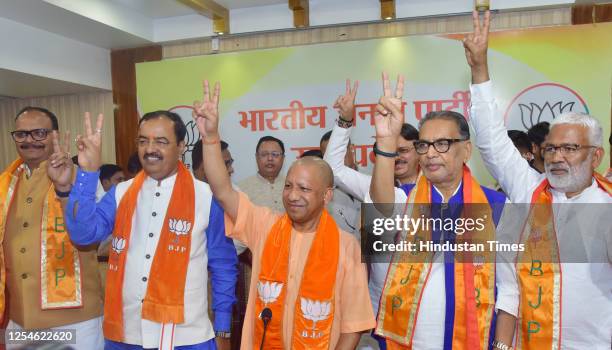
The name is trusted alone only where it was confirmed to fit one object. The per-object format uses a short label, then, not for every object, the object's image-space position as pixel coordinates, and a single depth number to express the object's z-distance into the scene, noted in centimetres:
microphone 200
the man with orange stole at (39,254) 246
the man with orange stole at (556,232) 192
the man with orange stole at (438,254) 191
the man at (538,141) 369
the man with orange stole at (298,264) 205
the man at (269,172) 471
